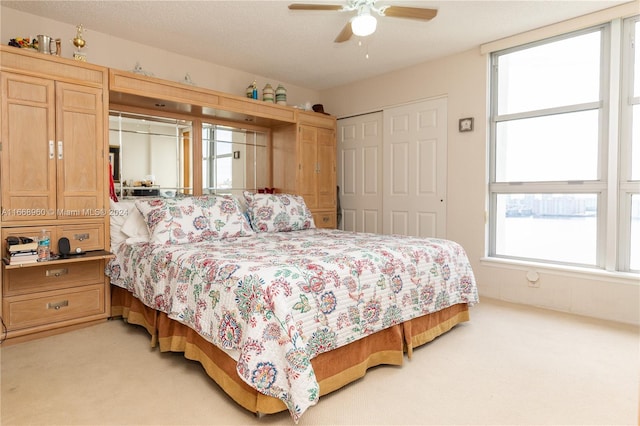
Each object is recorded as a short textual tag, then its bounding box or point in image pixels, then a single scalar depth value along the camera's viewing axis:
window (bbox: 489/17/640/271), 3.02
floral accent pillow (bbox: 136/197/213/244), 2.75
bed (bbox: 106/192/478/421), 1.60
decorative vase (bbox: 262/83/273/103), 4.23
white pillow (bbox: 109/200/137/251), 3.08
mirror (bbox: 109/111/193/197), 3.40
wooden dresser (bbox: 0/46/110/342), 2.57
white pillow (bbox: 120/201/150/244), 3.03
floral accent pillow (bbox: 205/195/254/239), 3.02
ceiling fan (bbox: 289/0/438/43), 2.42
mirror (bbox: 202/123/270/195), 4.09
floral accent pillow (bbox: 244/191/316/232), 3.51
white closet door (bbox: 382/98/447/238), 4.09
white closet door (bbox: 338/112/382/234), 4.73
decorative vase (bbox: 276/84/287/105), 4.41
